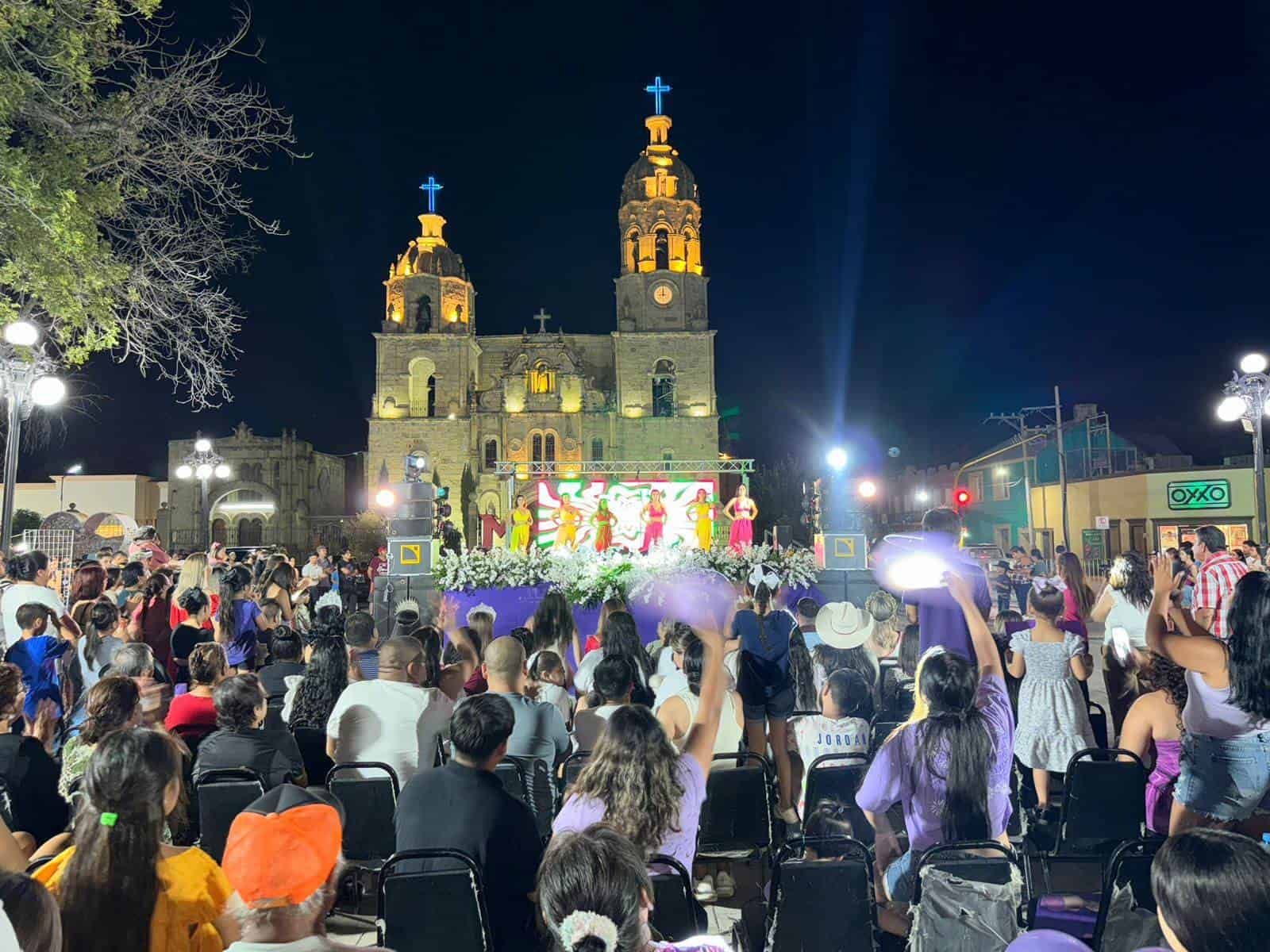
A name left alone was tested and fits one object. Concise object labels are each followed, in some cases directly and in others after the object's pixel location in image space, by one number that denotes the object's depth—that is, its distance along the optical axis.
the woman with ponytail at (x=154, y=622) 8.36
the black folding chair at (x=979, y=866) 3.21
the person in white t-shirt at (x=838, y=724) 4.96
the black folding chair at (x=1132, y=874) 3.23
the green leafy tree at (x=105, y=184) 8.21
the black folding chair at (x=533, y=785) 4.62
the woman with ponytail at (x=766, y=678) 6.80
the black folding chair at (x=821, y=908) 3.24
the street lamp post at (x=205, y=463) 21.16
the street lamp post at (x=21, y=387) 10.31
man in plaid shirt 7.19
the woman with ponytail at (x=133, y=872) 2.62
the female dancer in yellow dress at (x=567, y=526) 19.62
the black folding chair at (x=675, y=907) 3.15
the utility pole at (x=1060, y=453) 26.88
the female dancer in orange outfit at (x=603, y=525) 19.92
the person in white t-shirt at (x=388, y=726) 4.95
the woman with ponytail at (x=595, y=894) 1.94
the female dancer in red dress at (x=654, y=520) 20.14
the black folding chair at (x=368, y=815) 4.55
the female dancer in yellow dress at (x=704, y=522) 20.83
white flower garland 13.75
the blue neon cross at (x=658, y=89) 45.81
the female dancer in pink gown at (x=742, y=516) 19.64
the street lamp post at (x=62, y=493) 50.24
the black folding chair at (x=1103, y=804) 4.50
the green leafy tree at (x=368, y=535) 50.41
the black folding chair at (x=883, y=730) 5.63
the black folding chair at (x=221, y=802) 4.22
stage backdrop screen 25.88
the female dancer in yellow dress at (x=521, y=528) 19.95
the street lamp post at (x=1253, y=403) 13.70
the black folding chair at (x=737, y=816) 4.63
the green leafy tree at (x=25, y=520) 40.15
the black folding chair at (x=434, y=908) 3.15
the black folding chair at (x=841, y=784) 4.67
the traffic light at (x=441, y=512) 18.86
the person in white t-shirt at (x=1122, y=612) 6.98
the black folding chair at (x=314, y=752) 5.42
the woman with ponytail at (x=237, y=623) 8.20
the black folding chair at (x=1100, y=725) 6.23
